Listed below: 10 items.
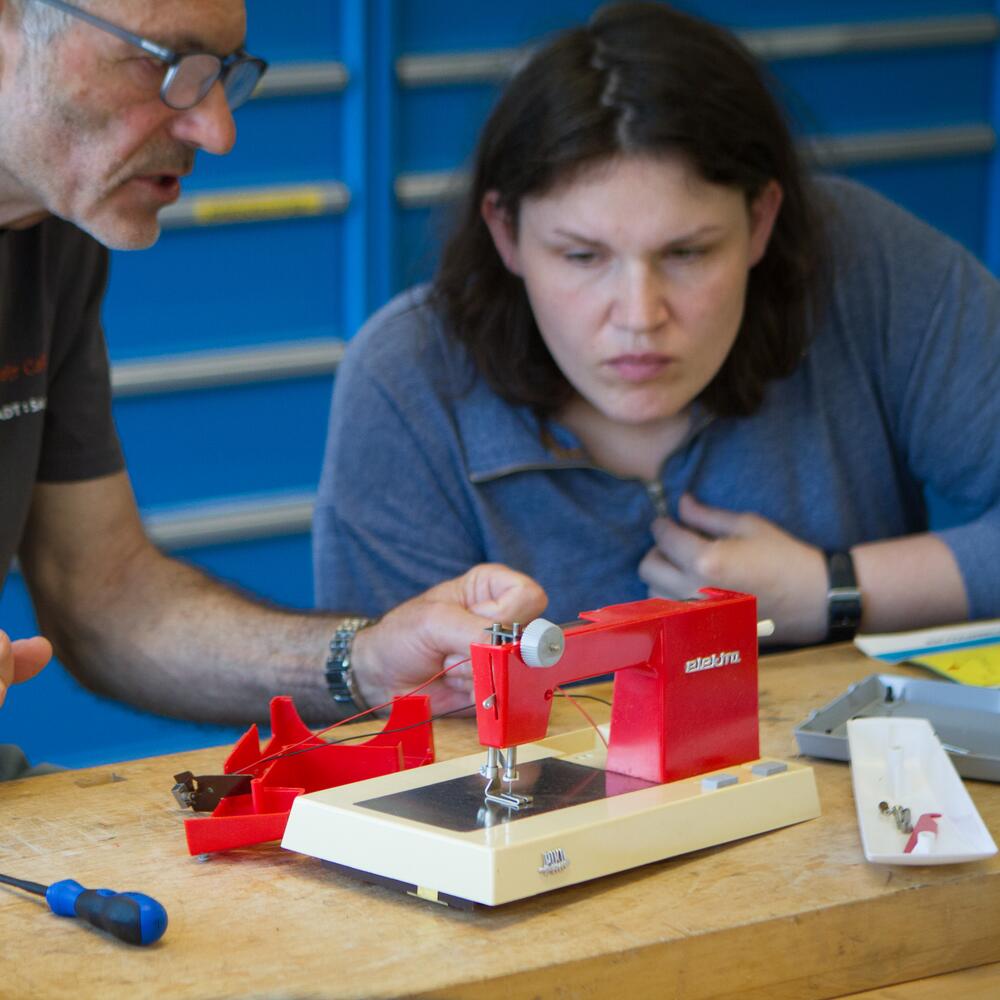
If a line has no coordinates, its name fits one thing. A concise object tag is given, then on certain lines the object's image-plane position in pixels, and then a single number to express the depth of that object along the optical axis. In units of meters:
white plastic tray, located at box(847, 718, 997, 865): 1.87
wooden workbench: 1.79
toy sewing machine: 1.84
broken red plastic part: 1.88
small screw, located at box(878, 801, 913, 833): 1.90
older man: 2.03
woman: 2.19
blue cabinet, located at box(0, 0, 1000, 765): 2.84
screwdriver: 1.80
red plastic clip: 1.88
